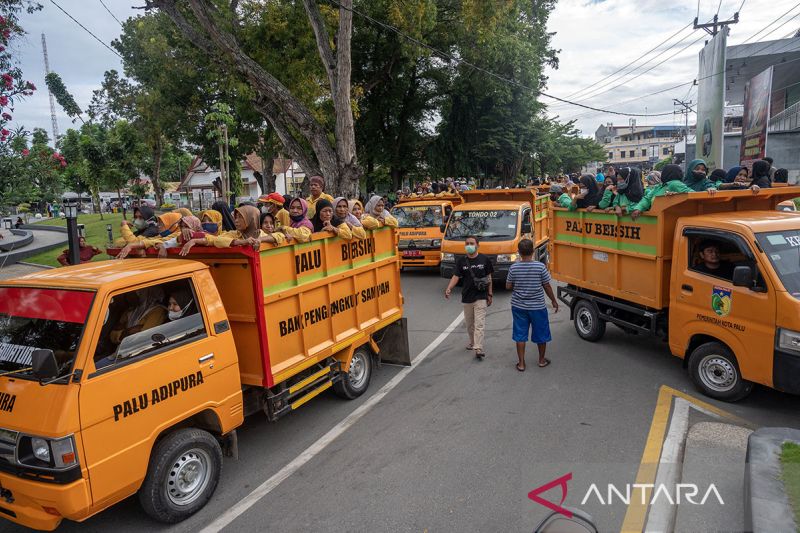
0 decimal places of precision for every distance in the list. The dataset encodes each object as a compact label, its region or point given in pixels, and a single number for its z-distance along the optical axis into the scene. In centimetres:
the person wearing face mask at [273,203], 731
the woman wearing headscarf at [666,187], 700
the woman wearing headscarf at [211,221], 593
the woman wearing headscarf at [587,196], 849
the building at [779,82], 2688
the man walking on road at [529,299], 712
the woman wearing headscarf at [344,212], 674
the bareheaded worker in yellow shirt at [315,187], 826
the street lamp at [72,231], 898
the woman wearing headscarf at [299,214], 631
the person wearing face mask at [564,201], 866
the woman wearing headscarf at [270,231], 497
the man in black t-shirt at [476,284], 771
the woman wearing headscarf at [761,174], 825
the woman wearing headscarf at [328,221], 604
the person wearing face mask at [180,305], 435
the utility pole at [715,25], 2998
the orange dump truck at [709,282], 522
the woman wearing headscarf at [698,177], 778
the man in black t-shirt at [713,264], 590
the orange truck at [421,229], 1474
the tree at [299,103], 1411
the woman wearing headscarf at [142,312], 405
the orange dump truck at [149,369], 344
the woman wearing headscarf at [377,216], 675
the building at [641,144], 10219
